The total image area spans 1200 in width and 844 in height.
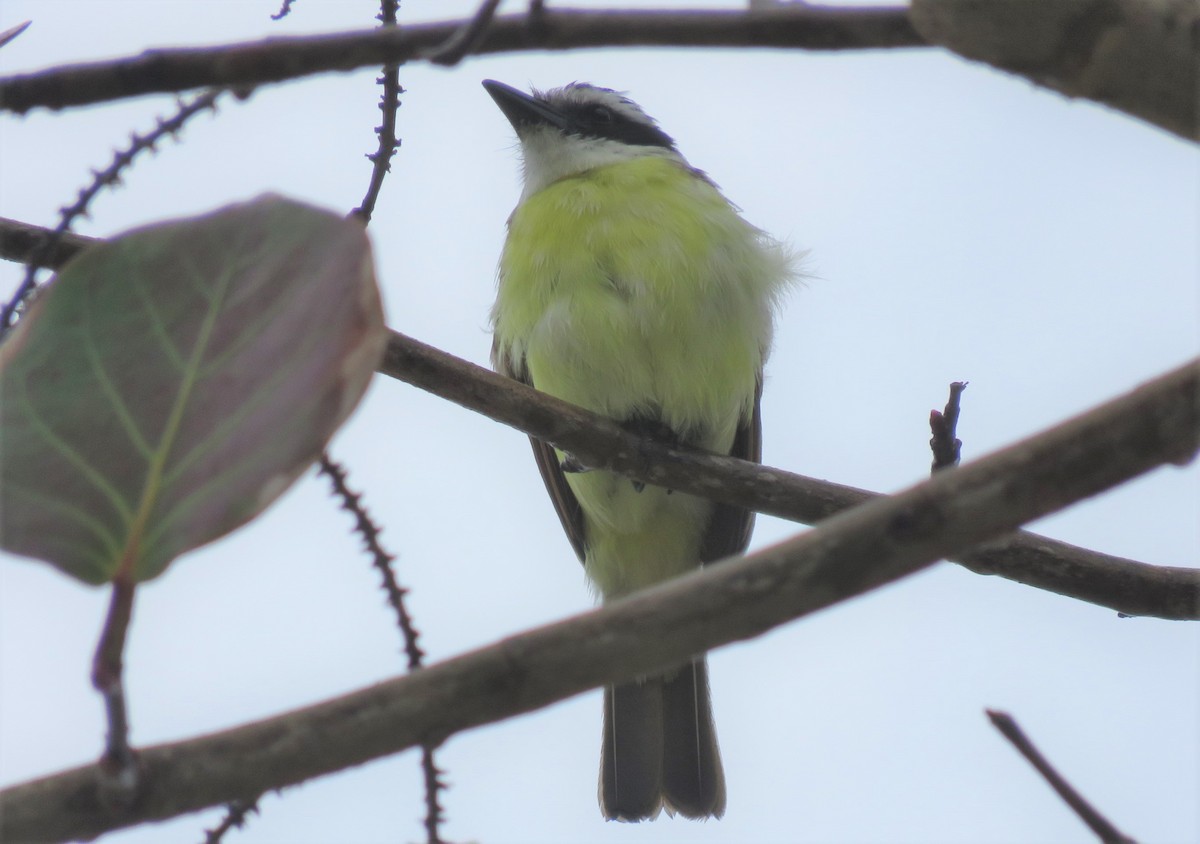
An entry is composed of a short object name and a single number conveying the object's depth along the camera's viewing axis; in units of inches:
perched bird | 329.4
